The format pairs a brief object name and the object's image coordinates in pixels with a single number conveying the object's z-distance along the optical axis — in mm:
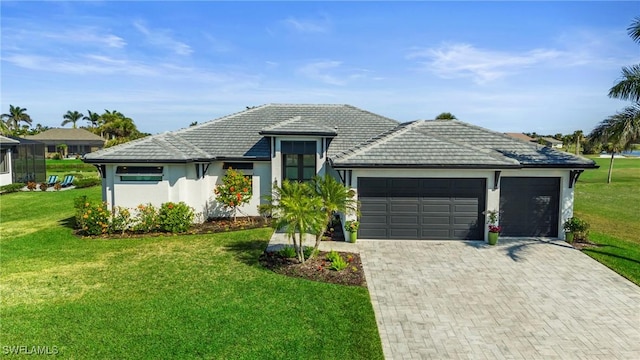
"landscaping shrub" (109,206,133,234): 15023
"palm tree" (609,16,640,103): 11576
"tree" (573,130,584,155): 61044
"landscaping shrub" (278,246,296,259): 11977
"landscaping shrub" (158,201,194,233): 15180
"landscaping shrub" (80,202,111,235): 14859
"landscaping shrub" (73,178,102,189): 30312
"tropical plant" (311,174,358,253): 11227
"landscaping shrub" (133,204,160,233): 15195
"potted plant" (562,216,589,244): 13977
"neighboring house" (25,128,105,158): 64188
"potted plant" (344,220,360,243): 13922
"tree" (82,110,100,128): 90062
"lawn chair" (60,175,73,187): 30141
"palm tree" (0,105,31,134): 82000
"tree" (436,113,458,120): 45031
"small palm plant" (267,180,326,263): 10523
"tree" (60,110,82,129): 90750
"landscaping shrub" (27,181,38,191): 28653
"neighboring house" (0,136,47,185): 29516
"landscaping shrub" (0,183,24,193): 26831
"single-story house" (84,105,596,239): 14023
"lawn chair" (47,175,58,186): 30141
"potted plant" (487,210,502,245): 13562
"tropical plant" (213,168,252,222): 16891
